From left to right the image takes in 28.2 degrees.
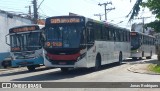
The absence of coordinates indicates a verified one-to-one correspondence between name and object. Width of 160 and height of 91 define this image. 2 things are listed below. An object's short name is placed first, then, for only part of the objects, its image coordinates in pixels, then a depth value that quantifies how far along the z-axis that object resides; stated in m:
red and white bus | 17.22
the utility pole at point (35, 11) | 36.49
